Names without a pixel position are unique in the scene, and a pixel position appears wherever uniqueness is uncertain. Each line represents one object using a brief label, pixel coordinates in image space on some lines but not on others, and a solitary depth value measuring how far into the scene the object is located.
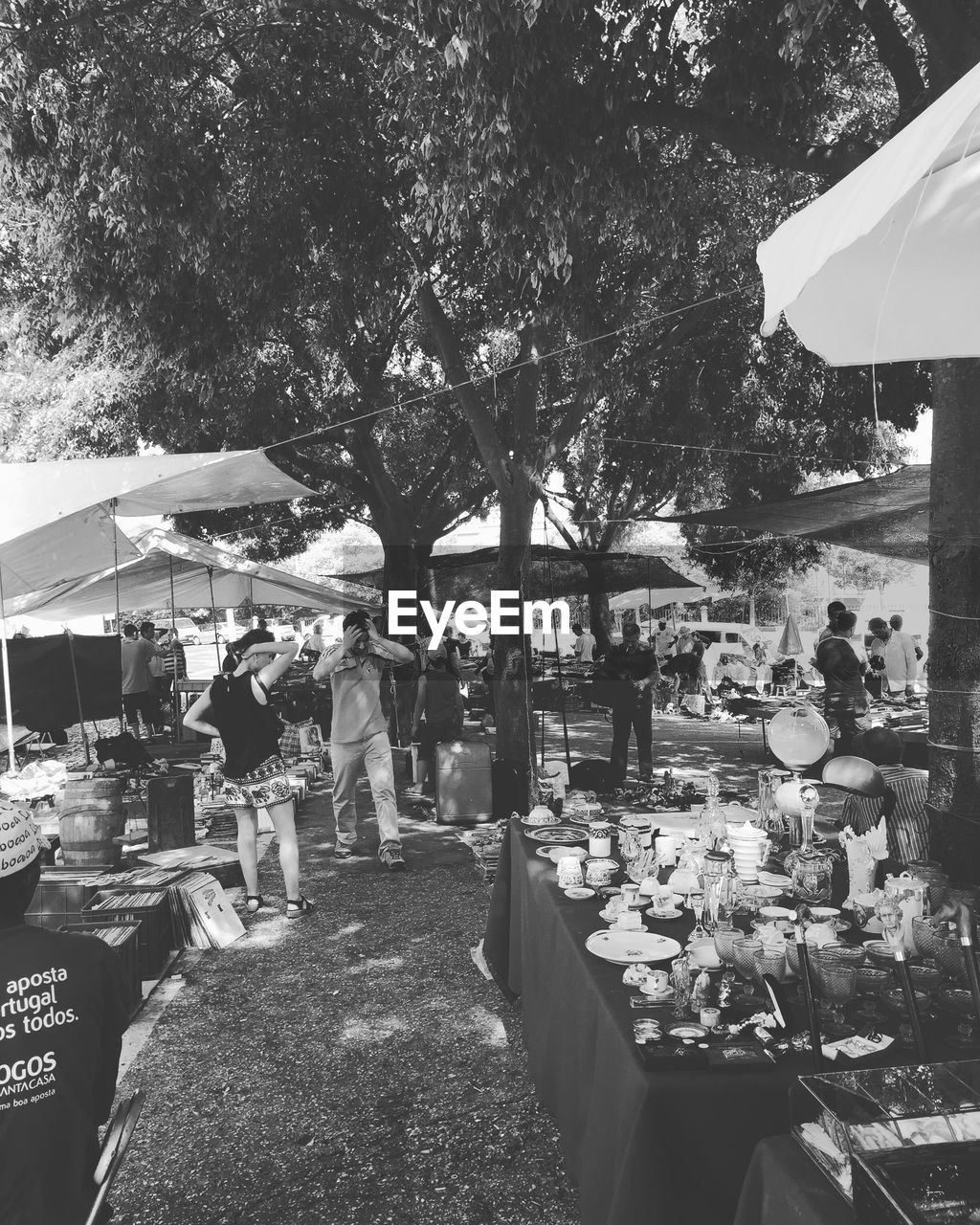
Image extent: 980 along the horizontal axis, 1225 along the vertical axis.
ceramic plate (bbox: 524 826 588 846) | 4.50
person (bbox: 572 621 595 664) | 20.61
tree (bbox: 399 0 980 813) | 4.65
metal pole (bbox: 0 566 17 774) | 7.17
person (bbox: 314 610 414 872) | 7.00
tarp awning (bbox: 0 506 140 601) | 7.65
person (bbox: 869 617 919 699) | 13.73
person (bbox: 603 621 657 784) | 10.04
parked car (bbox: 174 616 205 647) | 37.50
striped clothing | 5.50
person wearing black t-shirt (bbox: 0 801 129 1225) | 1.93
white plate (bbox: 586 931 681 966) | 2.86
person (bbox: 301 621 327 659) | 20.48
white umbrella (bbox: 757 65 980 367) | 1.95
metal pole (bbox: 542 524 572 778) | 9.31
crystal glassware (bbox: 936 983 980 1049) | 2.22
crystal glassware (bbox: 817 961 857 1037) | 2.41
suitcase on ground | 8.35
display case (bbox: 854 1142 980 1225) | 1.40
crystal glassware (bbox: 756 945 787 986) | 2.64
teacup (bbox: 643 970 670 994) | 2.58
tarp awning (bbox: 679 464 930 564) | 7.39
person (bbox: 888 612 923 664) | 13.64
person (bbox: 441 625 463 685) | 9.55
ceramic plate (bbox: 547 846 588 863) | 3.96
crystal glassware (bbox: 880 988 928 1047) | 2.30
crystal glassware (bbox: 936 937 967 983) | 2.50
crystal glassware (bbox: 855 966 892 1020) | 2.43
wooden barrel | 6.66
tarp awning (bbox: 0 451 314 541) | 6.26
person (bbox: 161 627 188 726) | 16.34
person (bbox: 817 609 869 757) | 9.37
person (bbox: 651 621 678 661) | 21.11
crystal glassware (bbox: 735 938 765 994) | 2.68
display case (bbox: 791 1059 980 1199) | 1.56
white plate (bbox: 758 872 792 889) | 3.31
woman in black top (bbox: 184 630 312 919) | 5.67
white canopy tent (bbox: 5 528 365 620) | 11.22
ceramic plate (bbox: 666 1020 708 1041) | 2.26
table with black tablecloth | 2.01
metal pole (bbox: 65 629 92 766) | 9.71
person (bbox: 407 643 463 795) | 9.03
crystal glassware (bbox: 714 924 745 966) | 2.76
